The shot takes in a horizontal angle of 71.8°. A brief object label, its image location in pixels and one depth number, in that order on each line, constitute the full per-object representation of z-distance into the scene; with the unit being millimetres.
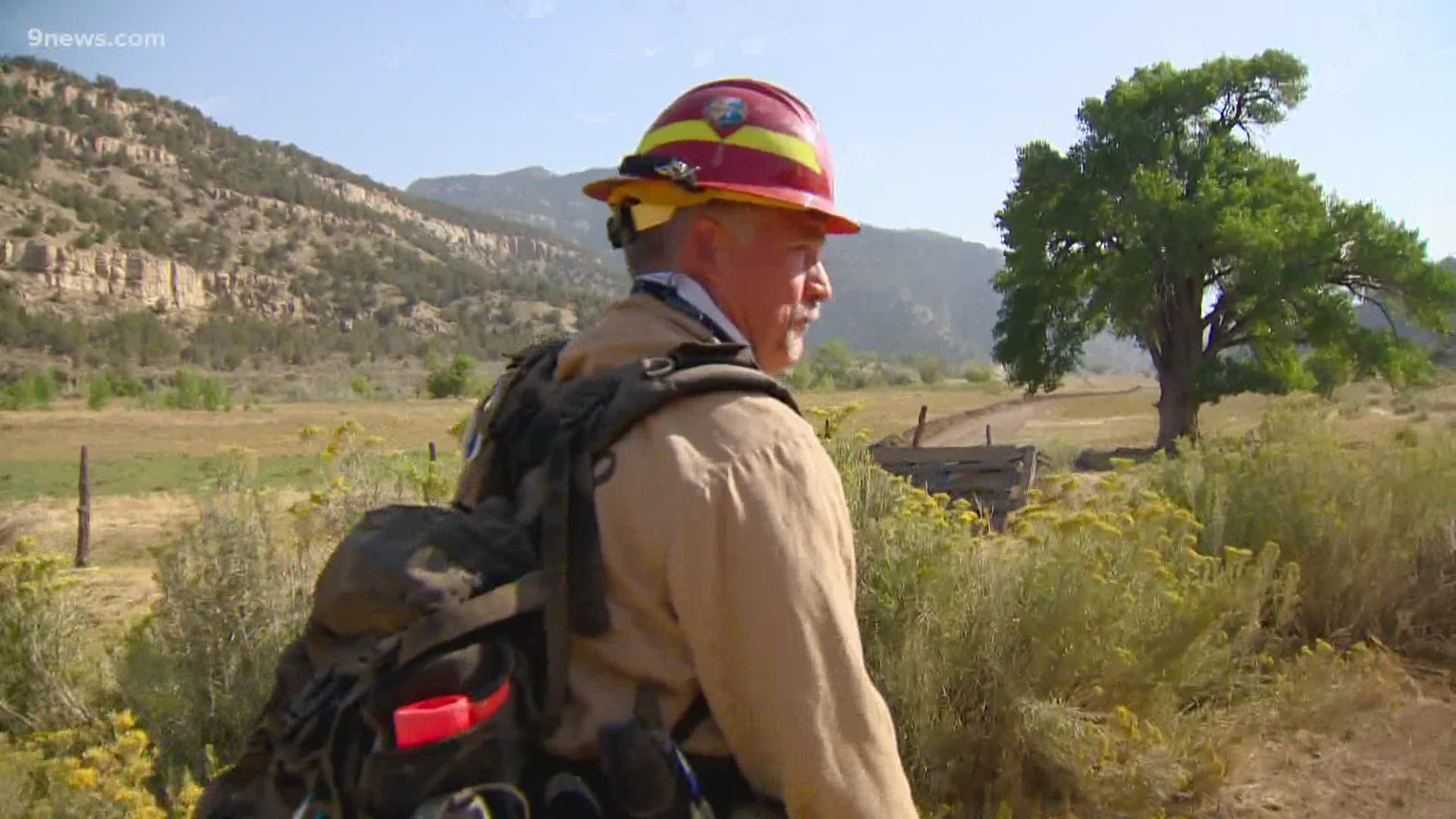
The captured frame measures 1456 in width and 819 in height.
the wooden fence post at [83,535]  12242
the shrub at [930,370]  87500
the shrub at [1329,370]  22016
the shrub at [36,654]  4898
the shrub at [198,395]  42469
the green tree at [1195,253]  21031
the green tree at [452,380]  51562
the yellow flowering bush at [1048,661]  4070
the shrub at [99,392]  40281
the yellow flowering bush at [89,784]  3234
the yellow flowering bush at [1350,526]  6078
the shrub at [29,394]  38375
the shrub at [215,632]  4410
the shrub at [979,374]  86750
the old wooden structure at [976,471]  9805
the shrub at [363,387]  52781
